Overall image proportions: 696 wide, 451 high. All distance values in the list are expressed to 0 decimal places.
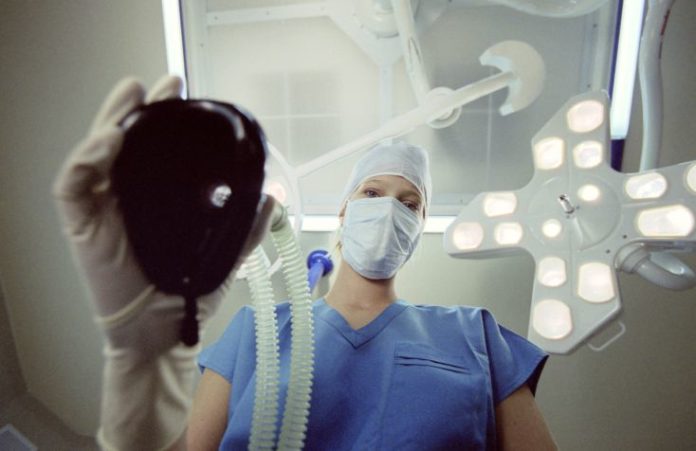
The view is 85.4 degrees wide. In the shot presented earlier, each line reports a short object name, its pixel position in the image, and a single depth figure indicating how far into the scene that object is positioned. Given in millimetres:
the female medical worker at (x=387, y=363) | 709
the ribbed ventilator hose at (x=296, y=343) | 596
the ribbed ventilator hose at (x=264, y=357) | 583
